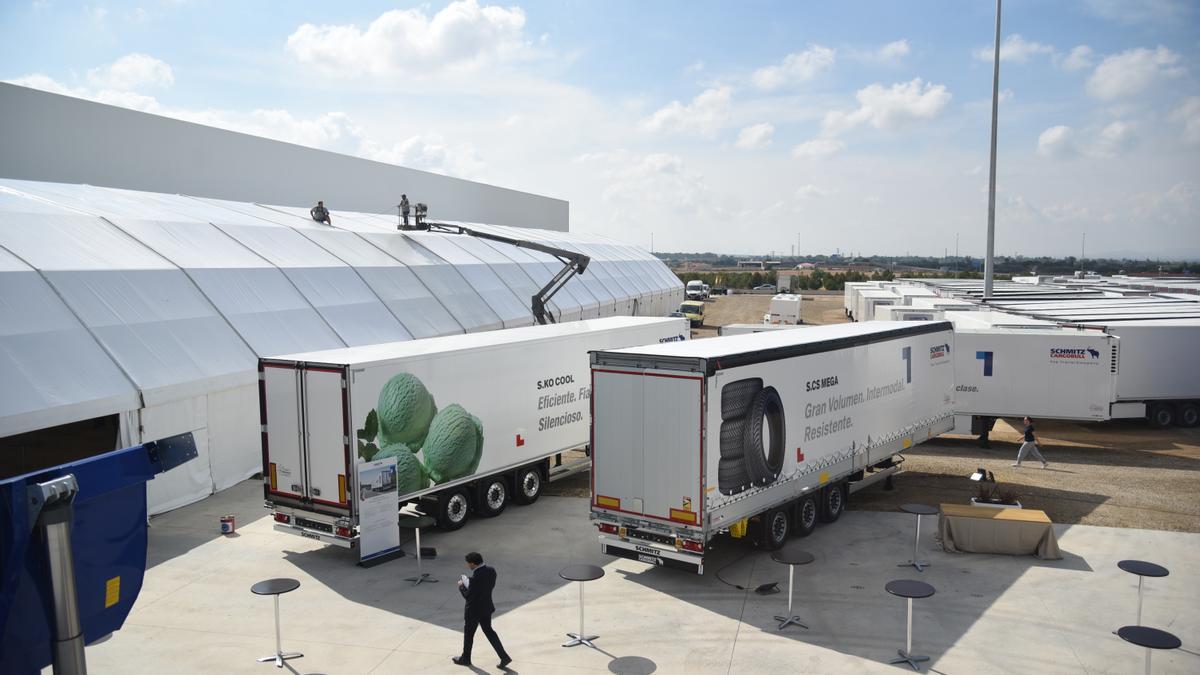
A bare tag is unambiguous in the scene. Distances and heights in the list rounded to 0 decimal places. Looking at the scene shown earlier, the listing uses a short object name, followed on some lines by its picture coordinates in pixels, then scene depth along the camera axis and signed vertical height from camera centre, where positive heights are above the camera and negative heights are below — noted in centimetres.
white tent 1560 -94
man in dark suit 1005 -399
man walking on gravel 2116 -455
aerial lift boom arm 2972 +14
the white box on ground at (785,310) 5775 -302
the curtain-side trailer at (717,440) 1239 -275
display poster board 1357 -396
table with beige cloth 1429 -455
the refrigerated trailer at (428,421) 1356 -275
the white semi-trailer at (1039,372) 2356 -300
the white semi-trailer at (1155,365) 2580 -308
